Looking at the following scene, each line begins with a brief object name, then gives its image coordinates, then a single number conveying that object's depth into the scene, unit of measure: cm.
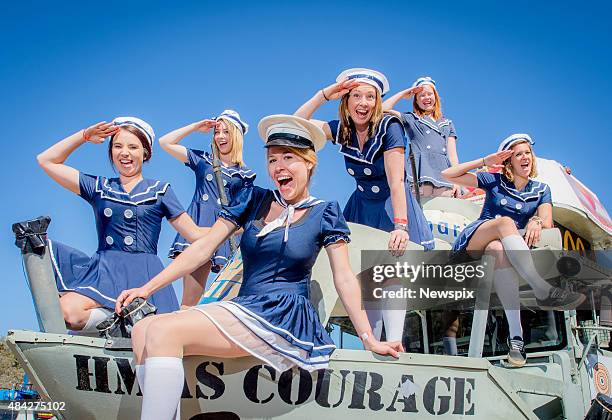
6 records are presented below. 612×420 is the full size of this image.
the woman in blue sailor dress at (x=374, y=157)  407
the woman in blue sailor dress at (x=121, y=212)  367
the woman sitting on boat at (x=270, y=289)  258
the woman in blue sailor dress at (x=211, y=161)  539
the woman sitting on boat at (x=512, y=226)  425
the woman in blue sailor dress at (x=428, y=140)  641
